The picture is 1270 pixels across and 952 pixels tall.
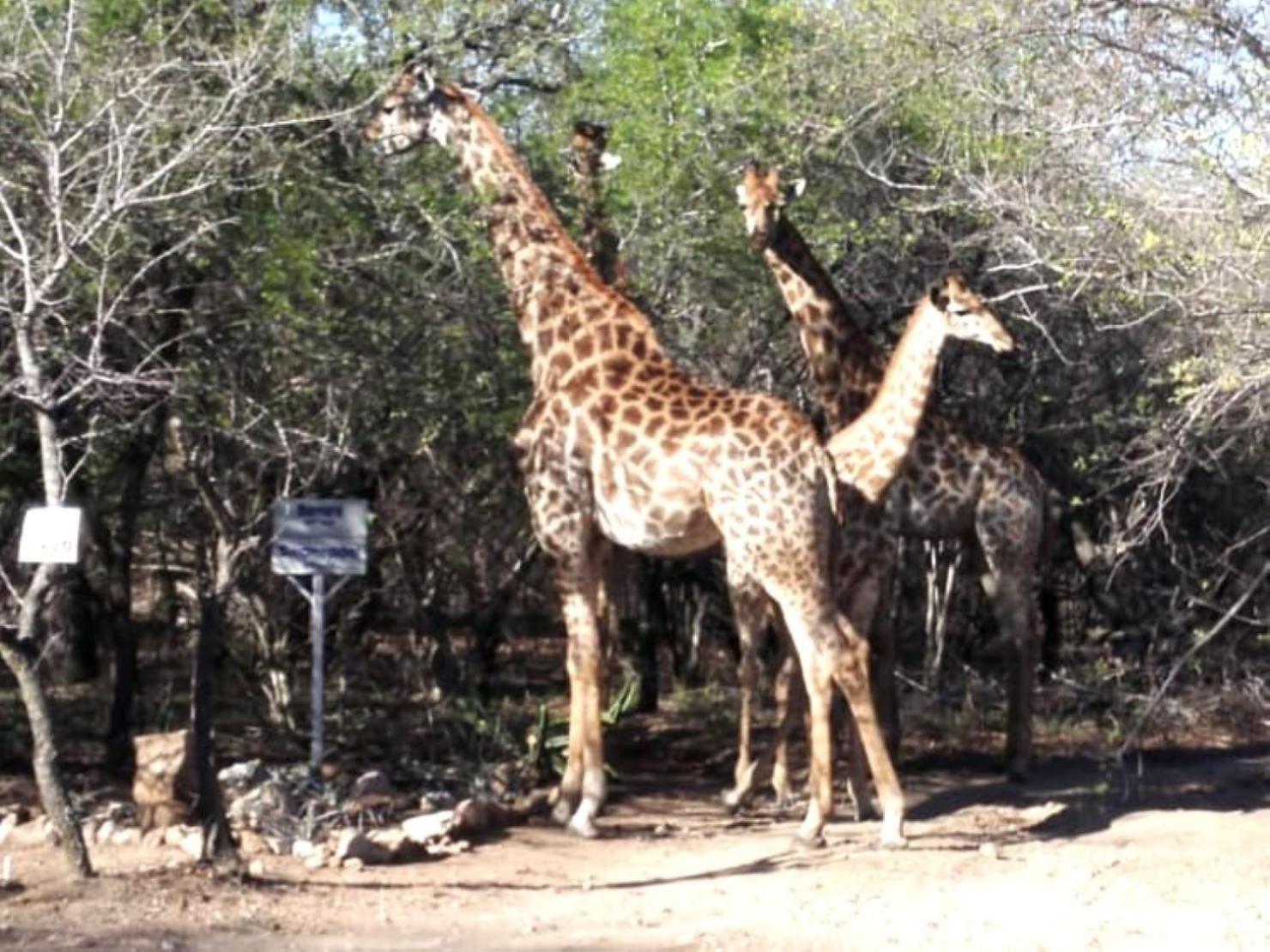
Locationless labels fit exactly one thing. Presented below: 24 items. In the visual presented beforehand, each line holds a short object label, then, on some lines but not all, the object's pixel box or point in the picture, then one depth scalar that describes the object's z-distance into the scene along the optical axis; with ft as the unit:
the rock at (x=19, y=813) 42.78
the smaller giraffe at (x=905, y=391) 43.09
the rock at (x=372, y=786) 43.55
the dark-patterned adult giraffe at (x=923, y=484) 45.91
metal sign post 43.55
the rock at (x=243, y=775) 43.62
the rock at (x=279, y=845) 40.37
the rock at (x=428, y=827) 41.42
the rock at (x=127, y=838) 40.68
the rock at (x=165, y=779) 41.19
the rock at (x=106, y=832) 40.86
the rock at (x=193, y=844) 38.37
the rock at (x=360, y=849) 39.68
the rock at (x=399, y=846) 40.47
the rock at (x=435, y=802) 44.34
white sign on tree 34.91
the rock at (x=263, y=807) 41.32
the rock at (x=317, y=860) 39.60
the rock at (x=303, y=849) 40.19
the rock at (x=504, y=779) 46.96
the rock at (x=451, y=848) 41.37
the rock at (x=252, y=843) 40.40
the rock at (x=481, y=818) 42.55
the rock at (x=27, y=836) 40.88
